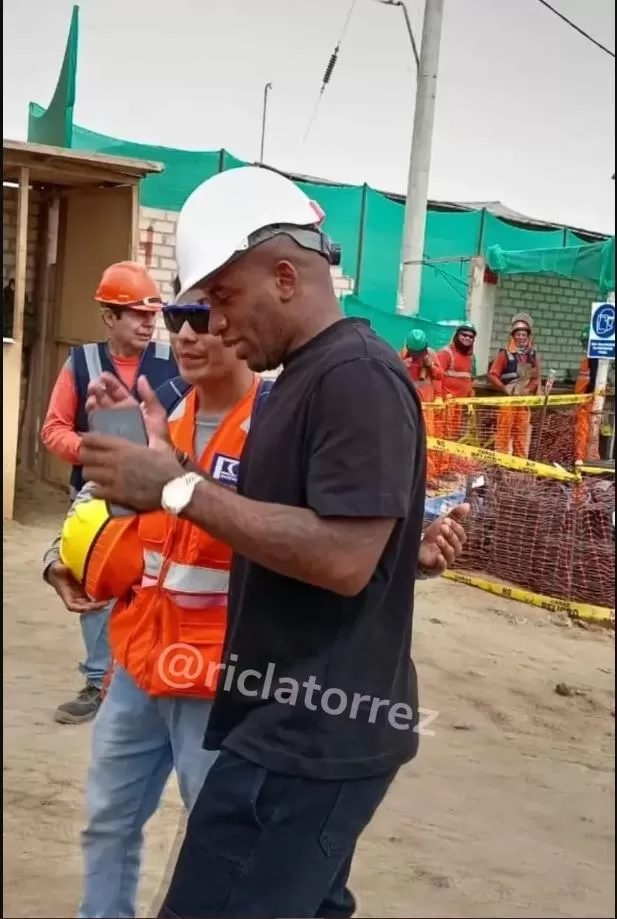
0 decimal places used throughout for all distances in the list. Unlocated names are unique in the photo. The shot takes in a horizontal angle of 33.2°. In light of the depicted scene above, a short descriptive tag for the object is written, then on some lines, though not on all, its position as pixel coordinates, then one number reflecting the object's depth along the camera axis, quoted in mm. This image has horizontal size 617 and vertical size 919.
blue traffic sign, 8488
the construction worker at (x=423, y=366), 10156
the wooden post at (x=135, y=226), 8078
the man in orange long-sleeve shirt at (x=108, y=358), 4301
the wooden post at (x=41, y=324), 9828
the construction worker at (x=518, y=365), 12461
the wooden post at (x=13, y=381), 8070
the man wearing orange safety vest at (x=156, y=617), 2414
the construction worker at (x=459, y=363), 10656
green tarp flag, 8449
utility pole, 10742
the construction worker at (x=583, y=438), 9680
